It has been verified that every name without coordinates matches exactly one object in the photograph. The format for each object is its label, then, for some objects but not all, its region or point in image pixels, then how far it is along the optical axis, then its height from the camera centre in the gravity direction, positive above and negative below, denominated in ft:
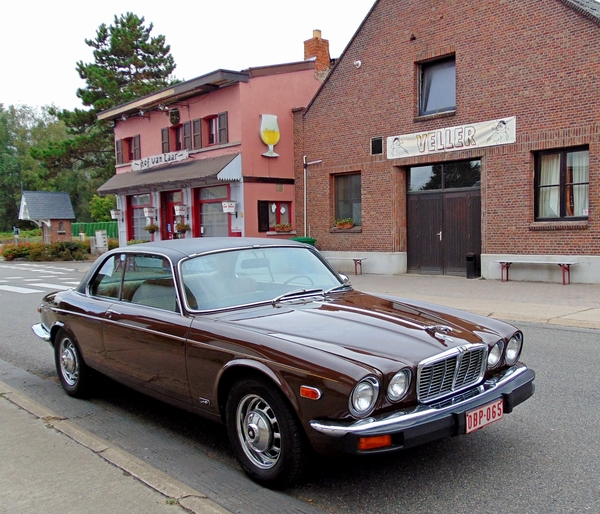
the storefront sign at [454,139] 49.37 +7.95
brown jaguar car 10.53 -2.47
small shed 117.39 +4.53
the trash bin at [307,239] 64.23 -0.93
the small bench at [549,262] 45.40 -3.19
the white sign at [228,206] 69.46 +3.05
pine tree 117.08 +32.08
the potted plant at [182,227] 78.25 +0.79
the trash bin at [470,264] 51.85 -3.25
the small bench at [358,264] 60.54 -3.54
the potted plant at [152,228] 85.25 +0.82
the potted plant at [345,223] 63.05 +0.74
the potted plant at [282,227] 70.54 +0.47
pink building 70.54 +10.46
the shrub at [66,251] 100.83 -2.75
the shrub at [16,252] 104.27 -2.75
